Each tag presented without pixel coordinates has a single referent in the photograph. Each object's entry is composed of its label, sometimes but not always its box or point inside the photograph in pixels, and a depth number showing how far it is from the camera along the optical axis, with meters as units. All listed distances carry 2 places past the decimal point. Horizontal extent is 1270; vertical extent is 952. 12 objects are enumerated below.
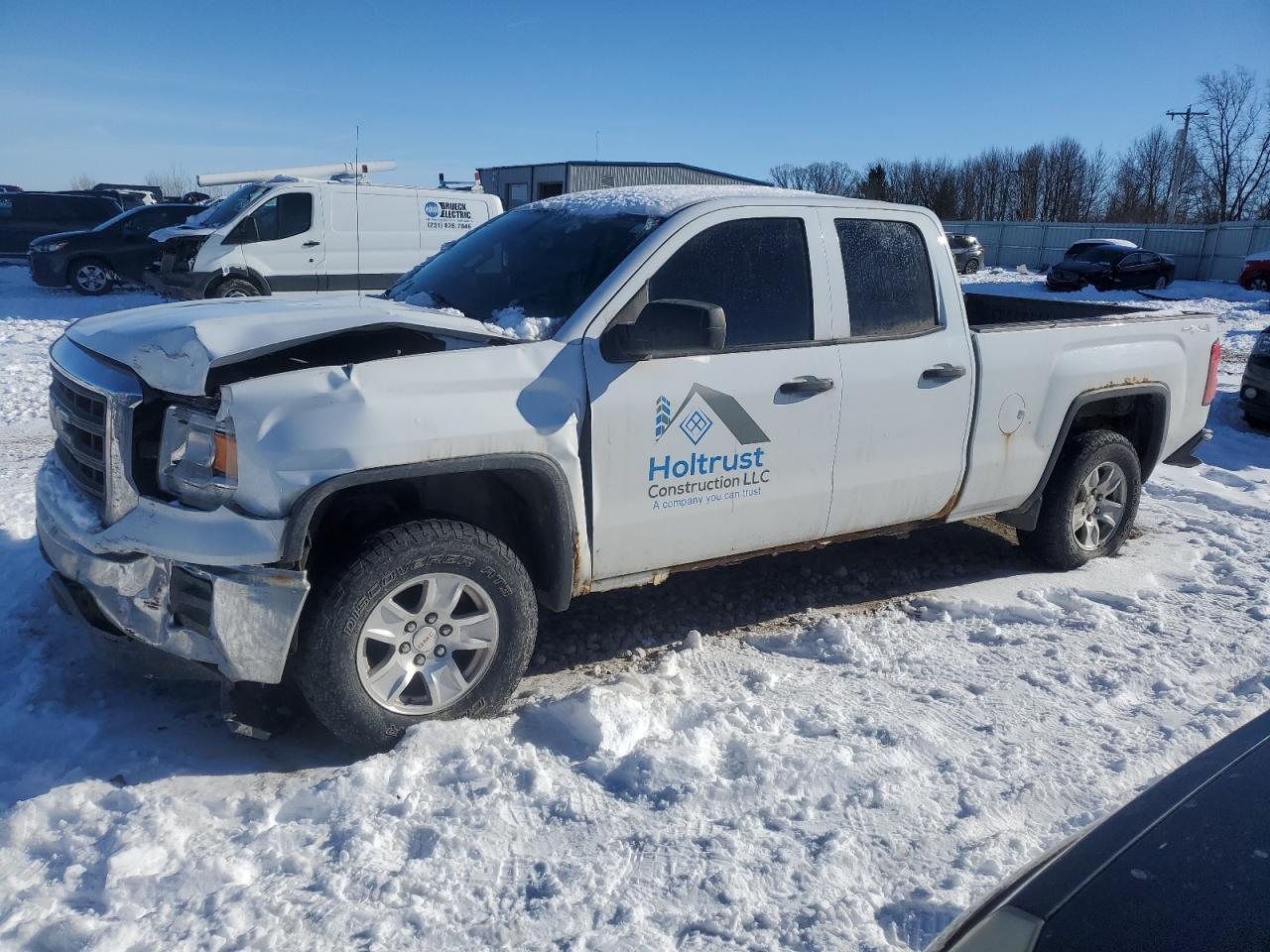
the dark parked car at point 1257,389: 9.44
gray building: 30.89
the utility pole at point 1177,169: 56.03
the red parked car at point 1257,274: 27.45
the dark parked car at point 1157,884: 1.62
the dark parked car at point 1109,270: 28.02
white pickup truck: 3.11
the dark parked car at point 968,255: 31.42
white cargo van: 14.05
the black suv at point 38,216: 22.06
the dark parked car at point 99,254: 17.69
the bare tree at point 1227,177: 56.81
